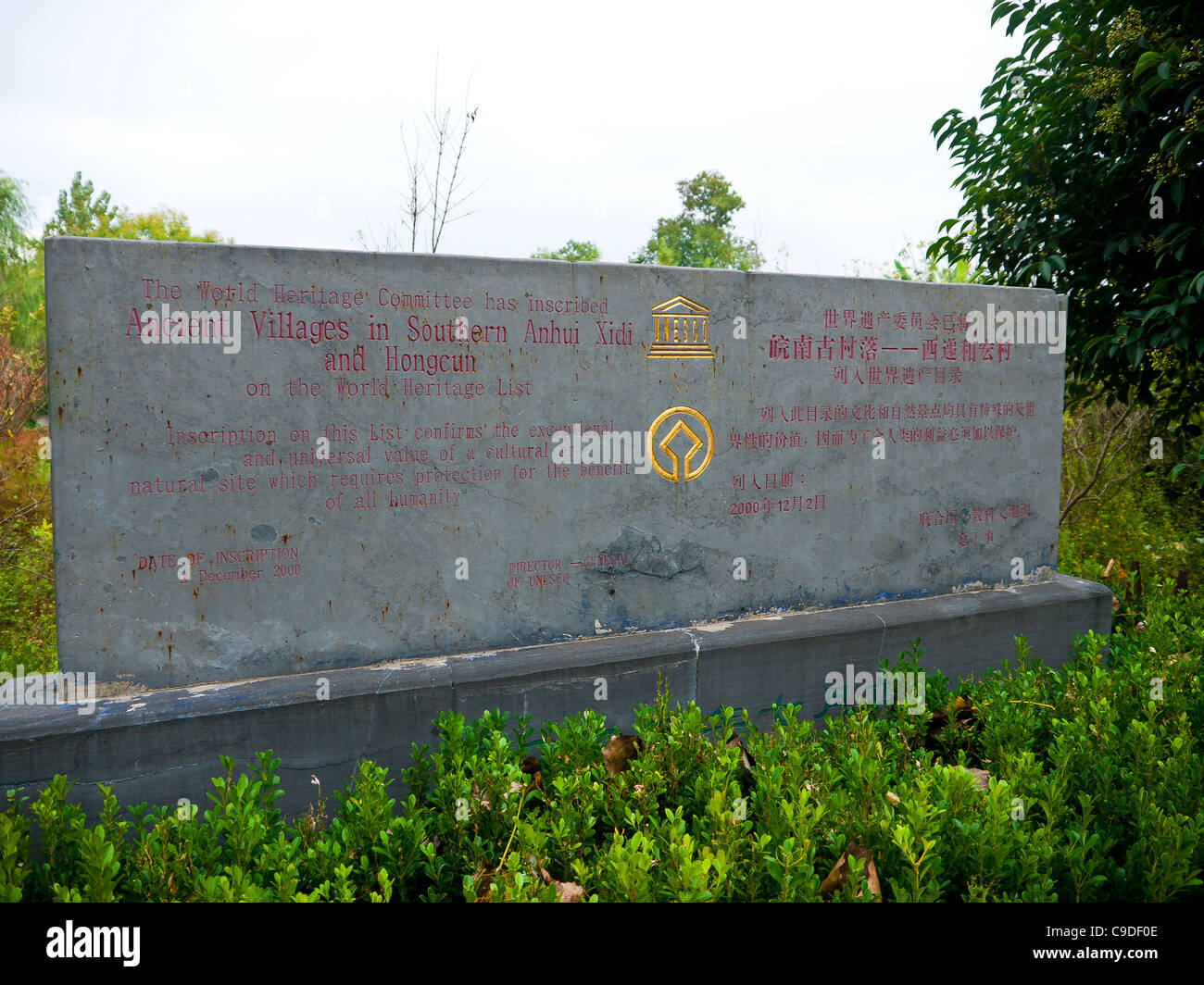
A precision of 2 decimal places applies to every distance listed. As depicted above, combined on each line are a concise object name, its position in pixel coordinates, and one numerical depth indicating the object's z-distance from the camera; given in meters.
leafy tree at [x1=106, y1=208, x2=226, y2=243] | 28.80
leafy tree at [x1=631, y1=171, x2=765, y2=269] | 37.44
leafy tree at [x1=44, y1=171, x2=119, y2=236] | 27.05
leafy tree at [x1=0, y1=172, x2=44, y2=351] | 15.46
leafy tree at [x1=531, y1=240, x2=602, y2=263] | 34.28
